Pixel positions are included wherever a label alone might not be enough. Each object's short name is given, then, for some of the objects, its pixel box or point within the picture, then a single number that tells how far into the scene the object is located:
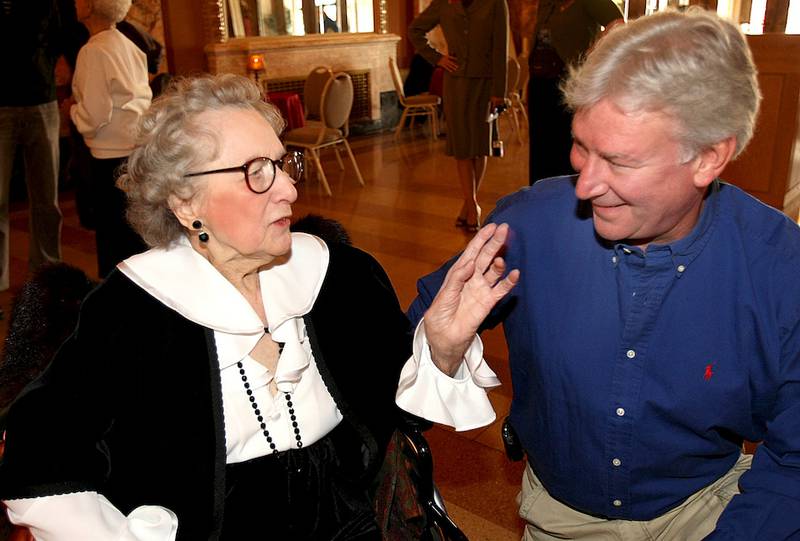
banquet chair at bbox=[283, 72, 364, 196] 6.68
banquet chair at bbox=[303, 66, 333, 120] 7.38
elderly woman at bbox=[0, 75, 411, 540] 1.38
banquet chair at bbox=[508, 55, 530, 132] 9.54
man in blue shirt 1.28
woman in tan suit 4.99
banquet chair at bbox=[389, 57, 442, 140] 9.33
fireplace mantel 8.84
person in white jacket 3.74
